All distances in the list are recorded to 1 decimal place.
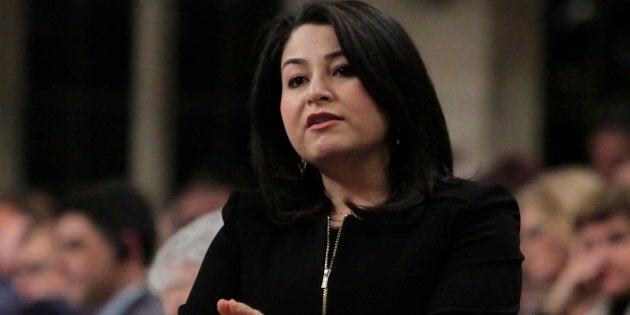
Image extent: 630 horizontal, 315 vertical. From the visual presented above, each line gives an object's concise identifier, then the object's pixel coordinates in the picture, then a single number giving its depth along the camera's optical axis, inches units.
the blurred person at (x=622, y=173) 540.4
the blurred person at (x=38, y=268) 553.0
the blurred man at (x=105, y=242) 497.7
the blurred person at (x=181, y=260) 338.1
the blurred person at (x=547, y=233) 495.5
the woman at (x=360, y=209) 232.1
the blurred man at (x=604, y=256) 431.2
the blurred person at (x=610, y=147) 655.8
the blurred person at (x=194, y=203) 607.9
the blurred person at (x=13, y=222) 653.3
